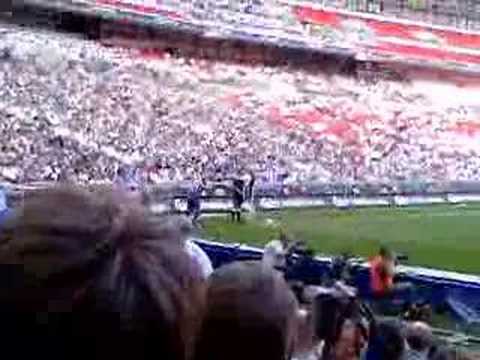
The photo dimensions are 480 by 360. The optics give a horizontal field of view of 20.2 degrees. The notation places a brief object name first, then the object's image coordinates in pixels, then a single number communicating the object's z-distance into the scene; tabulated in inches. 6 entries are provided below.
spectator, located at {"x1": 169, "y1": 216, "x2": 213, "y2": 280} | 59.5
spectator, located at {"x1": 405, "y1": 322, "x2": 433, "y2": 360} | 138.3
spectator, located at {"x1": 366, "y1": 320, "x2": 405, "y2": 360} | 138.7
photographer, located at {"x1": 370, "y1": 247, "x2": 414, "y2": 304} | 390.3
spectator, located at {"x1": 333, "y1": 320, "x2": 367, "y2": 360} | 122.3
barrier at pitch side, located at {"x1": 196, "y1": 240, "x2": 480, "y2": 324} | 423.5
